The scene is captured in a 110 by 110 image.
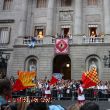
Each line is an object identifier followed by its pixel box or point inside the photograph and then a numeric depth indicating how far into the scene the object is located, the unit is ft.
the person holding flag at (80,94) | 70.64
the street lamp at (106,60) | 115.37
